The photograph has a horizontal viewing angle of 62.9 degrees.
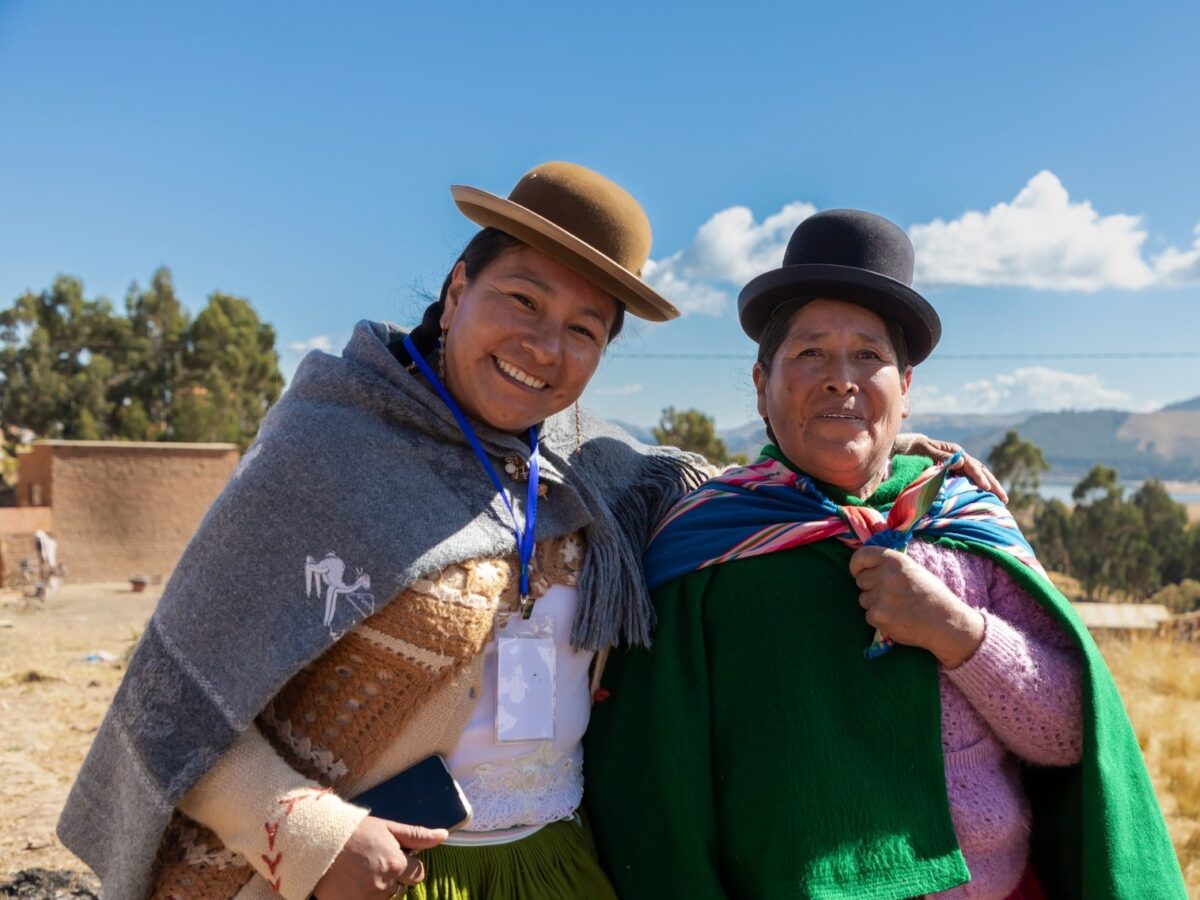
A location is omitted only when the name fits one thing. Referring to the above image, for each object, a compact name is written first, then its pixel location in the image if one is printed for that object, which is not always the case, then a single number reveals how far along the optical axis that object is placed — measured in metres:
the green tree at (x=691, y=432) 19.97
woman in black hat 2.00
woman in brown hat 1.75
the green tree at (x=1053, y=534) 25.77
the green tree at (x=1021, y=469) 27.88
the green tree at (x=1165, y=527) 25.75
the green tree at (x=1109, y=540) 24.94
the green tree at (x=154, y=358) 30.34
